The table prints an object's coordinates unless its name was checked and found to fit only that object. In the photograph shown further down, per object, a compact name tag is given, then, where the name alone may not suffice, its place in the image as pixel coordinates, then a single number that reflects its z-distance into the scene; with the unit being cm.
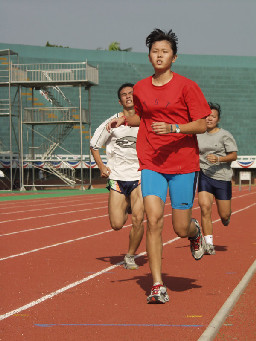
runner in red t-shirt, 799
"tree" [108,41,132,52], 9848
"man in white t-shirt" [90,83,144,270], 1072
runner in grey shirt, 1262
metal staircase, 4978
